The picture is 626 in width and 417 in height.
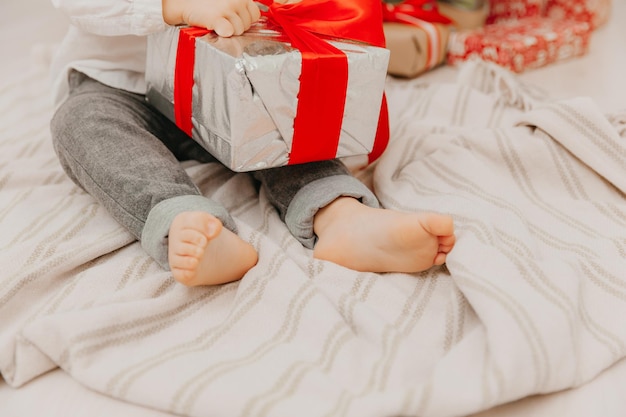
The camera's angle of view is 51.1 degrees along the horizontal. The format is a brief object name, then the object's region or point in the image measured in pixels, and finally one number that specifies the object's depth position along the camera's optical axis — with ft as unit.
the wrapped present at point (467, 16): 4.66
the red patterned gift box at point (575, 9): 4.79
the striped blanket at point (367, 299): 1.61
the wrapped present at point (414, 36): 4.03
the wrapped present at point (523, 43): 4.19
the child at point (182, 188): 1.91
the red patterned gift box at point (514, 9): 4.72
